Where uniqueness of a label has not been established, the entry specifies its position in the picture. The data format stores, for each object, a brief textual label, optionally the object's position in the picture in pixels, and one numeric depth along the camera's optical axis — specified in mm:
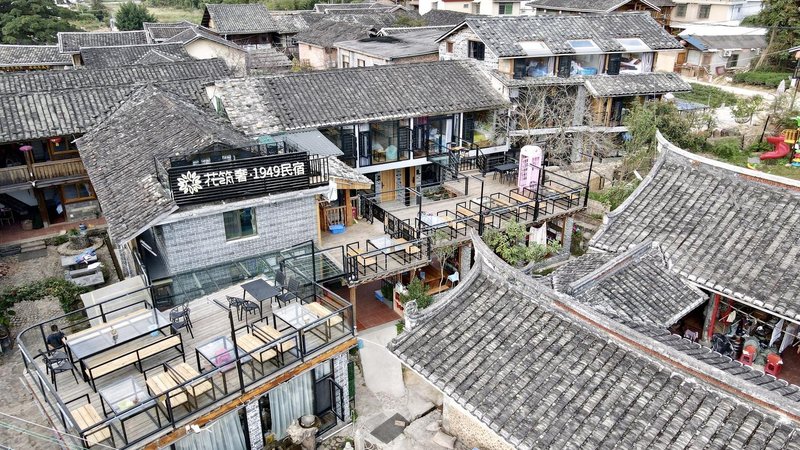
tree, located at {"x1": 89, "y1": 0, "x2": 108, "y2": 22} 105750
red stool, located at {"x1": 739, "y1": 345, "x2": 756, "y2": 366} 16641
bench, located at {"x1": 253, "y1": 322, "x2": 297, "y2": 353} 15672
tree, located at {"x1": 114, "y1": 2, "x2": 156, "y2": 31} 84875
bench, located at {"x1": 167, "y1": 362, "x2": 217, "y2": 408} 14000
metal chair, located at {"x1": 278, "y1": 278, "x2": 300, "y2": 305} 17844
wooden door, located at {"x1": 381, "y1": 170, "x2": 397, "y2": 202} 31734
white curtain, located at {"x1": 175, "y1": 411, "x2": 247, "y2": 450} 14477
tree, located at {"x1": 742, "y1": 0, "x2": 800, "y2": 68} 58156
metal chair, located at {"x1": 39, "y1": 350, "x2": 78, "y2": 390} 14516
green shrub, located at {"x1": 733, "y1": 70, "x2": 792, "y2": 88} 55469
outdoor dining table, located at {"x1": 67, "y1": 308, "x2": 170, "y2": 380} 14992
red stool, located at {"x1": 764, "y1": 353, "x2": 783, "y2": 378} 16016
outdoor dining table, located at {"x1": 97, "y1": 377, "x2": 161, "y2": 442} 13211
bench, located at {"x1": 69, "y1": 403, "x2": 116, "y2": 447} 12680
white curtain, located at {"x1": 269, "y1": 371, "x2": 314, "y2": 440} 16188
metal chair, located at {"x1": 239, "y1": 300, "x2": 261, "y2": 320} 16906
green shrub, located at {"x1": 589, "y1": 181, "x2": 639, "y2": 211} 29172
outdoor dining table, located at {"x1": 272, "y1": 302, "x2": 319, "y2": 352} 16156
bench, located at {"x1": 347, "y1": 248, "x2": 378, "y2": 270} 22016
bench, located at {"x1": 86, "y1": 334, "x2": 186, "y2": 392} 14445
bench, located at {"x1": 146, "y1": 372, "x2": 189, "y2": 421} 13672
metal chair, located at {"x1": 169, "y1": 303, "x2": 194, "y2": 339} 16375
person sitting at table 15992
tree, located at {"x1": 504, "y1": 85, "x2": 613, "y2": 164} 34938
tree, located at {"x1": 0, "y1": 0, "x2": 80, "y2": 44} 62531
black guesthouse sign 18969
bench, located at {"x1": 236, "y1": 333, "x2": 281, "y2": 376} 15055
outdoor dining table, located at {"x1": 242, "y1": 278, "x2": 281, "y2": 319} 16859
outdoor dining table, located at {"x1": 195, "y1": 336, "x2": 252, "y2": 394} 14873
